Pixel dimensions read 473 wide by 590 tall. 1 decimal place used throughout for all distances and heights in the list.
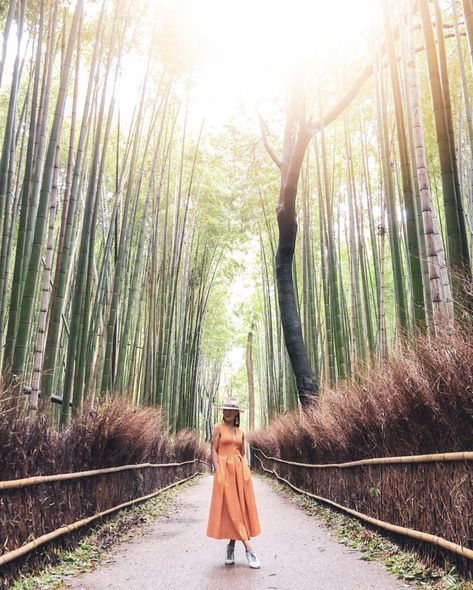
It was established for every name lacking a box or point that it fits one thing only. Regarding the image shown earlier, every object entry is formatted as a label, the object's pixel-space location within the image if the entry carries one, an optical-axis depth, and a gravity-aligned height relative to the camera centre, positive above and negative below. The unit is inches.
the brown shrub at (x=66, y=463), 99.7 -0.1
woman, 117.1 -5.8
